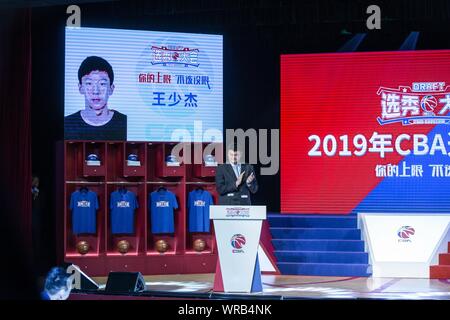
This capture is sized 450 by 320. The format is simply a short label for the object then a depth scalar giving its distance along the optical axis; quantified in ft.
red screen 38.47
